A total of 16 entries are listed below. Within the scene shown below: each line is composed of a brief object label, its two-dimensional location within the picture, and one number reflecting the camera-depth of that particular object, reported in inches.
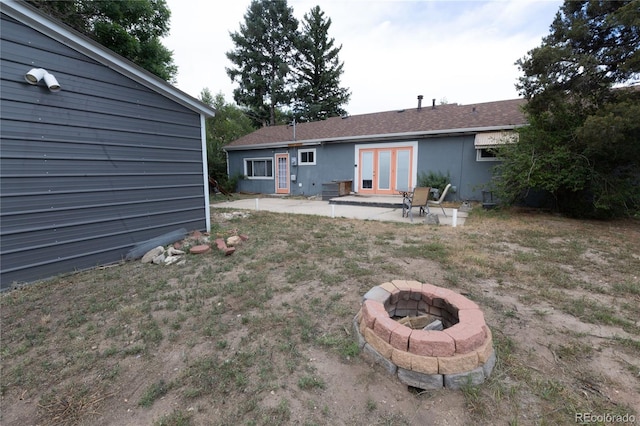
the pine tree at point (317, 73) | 904.3
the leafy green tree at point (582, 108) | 229.5
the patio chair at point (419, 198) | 274.7
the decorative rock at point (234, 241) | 192.1
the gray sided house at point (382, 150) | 368.8
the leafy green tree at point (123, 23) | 362.6
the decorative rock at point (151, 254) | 169.4
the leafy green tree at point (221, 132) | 576.9
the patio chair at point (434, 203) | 367.2
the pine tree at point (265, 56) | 891.4
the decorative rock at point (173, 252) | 173.9
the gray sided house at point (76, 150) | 133.3
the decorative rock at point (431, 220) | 253.4
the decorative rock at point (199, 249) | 177.5
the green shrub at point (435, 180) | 382.0
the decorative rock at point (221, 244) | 180.0
